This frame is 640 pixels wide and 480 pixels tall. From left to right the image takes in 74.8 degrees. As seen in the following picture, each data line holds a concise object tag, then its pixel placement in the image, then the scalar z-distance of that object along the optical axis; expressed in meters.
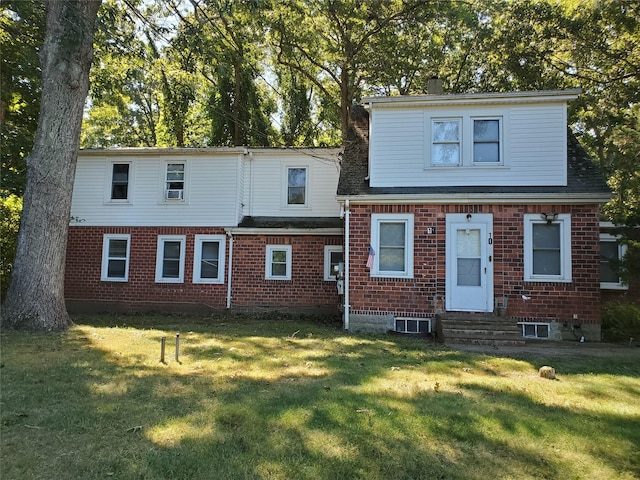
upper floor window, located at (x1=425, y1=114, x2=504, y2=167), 10.25
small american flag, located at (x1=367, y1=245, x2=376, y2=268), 9.90
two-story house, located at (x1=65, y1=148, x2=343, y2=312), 13.24
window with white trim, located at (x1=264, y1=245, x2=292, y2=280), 13.28
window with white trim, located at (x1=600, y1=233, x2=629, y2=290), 11.73
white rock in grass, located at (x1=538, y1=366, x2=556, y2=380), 5.71
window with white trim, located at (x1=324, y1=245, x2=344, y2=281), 13.05
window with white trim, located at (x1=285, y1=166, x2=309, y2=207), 14.12
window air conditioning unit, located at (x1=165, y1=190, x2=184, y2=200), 13.94
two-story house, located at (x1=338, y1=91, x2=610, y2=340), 9.36
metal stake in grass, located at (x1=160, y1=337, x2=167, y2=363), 6.15
